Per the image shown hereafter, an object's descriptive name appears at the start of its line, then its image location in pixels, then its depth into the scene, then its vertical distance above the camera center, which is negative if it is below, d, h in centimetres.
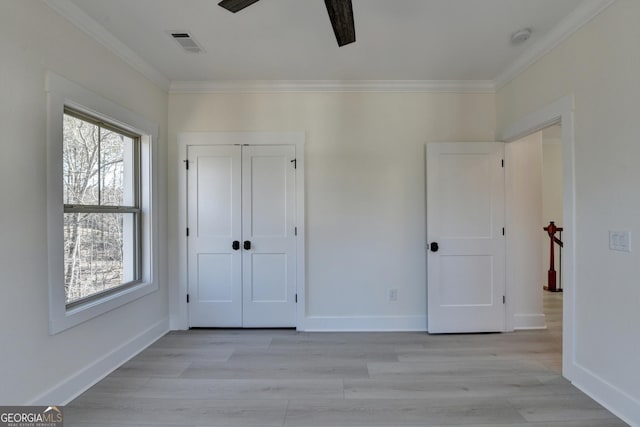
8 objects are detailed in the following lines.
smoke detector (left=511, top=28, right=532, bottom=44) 233 +138
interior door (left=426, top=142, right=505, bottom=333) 315 -23
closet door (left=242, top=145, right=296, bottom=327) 325 -28
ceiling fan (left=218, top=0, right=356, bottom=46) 156 +108
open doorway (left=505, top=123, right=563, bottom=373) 323 -30
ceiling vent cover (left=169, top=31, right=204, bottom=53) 239 +141
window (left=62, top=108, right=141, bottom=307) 216 +3
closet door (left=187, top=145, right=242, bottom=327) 326 -27
